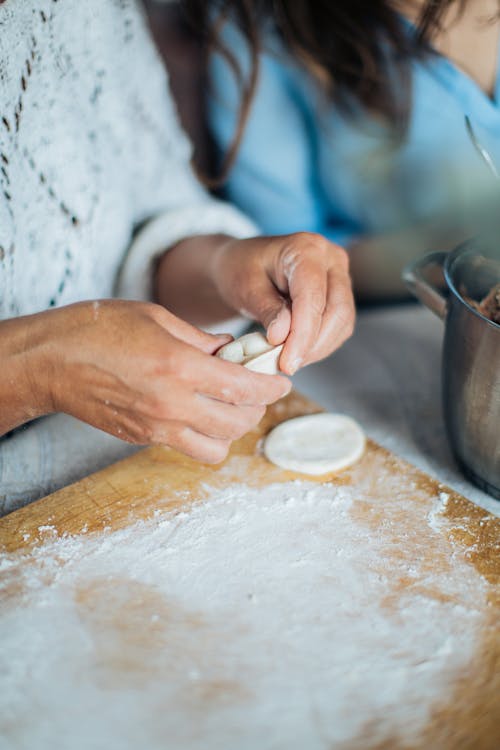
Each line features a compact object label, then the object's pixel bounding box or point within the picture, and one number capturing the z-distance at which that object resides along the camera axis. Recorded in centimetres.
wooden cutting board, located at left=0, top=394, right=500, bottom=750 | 63
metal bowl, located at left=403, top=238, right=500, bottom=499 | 66
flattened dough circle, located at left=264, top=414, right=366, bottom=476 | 79
